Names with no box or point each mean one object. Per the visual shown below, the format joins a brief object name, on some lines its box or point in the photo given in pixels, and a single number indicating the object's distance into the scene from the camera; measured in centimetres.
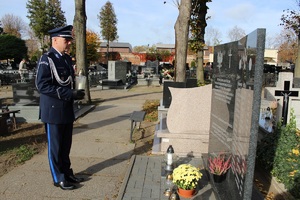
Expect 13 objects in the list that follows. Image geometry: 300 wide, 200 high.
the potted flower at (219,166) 362
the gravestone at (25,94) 941
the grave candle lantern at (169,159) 454
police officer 379
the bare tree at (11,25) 7814
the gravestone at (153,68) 3124
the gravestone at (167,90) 898
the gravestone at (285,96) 731
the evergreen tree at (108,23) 5132
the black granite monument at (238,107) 242
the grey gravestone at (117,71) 2138
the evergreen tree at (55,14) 5420
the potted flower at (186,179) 378
